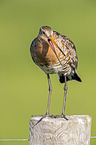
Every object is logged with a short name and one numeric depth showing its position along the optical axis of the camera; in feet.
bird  28.84
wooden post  24.64
